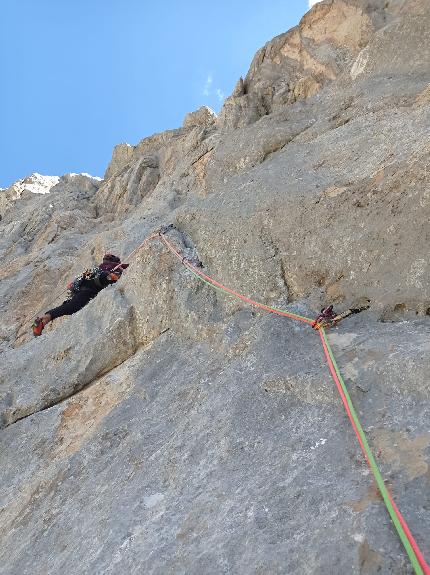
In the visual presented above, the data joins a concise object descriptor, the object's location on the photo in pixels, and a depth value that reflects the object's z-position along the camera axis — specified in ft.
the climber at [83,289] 30.96
